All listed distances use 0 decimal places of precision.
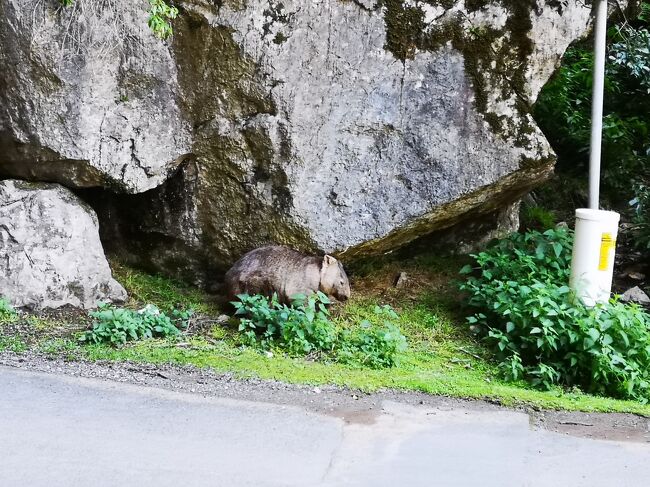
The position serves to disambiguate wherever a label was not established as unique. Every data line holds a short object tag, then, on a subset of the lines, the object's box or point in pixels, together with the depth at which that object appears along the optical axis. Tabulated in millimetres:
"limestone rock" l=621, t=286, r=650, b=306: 7434
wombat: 6543
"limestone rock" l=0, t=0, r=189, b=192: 6320
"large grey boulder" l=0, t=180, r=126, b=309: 6363
